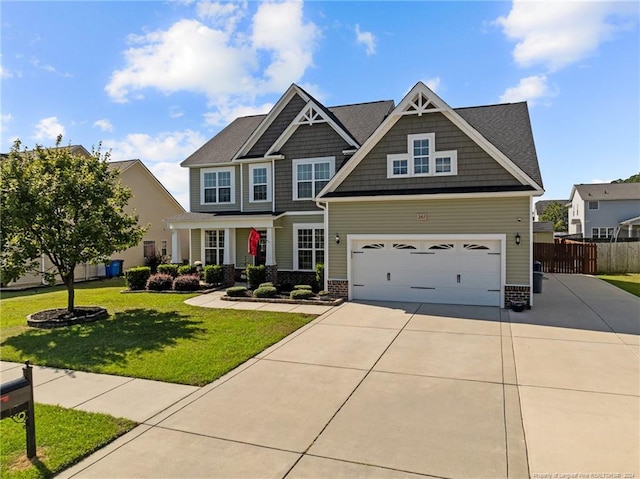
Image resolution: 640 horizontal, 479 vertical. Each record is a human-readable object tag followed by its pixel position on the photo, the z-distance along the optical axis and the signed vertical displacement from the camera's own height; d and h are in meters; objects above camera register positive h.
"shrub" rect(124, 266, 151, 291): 17.08 -1.68
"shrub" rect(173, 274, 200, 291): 16.41 -1.88
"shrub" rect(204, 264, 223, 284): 17.52 -1.57
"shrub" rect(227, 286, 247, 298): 14.35 -1.94
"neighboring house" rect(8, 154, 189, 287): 24.11 +2.01
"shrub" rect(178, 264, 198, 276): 18.22 -1.44
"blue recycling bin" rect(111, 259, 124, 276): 23.52 -1.68
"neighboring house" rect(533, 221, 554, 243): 25.69 +0.32
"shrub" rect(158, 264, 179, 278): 18.48 -1.46
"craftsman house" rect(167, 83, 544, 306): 12.44 +1.09
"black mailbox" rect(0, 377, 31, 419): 3.98 -1.63
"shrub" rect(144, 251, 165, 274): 23.60 -1.36
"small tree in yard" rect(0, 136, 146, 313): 10.29 +0.78
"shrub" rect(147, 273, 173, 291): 16.77 -1.88
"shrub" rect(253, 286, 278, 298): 14.18 -1.93
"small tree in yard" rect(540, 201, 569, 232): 66.25 +3.77
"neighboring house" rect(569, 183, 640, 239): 40.09 +2.92
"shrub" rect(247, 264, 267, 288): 16.33 -1.53
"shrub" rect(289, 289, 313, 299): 13.73 -1.95
